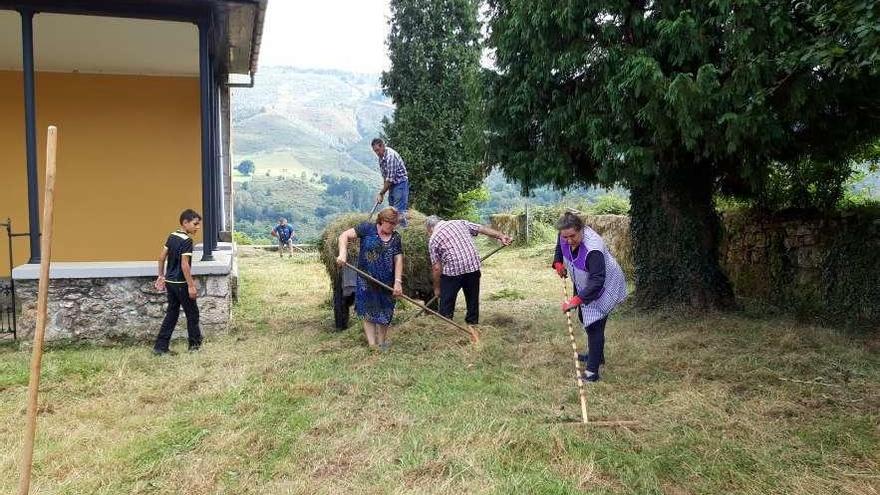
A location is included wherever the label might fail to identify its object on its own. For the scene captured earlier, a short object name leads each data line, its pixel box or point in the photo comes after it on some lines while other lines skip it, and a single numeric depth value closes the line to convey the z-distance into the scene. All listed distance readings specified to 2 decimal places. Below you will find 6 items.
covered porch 8.16
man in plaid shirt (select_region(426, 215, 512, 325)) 7.09
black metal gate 6.61
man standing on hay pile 8.41
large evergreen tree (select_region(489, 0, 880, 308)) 5.66
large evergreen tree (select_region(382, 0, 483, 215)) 18.39
